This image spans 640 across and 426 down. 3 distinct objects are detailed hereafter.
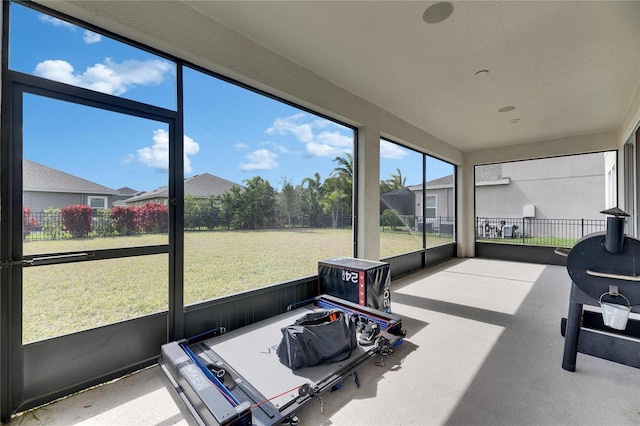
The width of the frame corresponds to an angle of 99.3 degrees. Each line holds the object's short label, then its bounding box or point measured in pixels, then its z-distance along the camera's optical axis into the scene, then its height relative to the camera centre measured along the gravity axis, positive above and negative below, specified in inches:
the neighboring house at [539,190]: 294.9 +31.7
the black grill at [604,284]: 77.5 -21.0
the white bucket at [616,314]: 75.3 -28.4
